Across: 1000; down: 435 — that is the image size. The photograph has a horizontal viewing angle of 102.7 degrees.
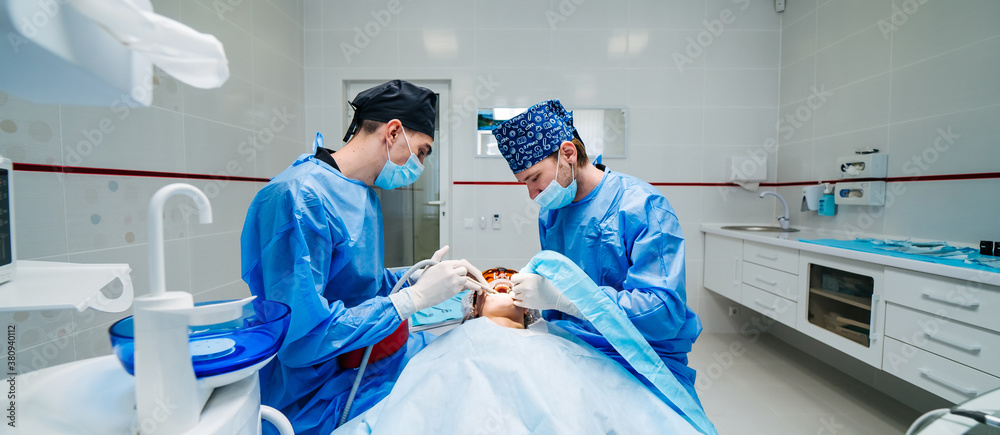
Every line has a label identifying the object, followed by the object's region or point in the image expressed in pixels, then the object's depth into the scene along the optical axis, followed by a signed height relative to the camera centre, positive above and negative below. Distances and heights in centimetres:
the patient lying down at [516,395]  92 -48
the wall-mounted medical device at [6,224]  64 -4
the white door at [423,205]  332 -4
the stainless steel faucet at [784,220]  307 -12
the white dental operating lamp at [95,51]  47 +19
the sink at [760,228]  306 -19
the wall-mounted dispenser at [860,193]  241 +8
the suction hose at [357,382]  108 -51
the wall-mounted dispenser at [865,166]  239 +24
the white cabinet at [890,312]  151 -51
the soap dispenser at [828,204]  272 +1
